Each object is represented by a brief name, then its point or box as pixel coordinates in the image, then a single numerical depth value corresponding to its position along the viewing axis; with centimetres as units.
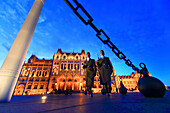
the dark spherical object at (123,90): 485
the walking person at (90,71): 523
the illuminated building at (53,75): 2864
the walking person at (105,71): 470
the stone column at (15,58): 203
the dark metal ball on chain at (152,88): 252
